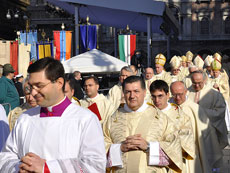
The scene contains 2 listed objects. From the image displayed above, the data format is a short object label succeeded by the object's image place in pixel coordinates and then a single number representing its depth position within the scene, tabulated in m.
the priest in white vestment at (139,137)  7.86
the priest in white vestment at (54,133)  5.41
